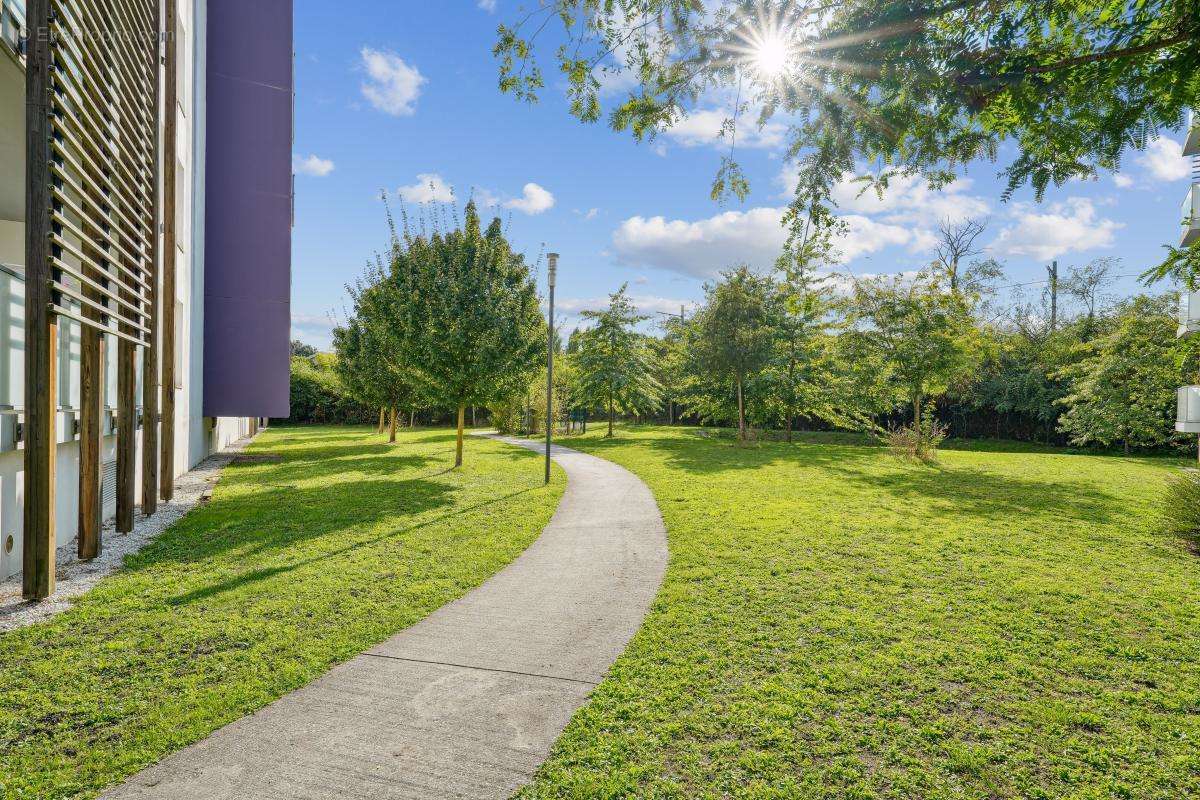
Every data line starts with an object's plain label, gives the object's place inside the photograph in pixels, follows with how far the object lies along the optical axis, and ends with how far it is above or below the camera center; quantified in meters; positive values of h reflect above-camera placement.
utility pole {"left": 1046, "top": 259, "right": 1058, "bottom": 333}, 32.97 +6.52
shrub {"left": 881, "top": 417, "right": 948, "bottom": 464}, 16.12 -1.24
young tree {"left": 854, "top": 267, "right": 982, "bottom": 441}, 16.16 +1.99
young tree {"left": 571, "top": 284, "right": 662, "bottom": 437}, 22.75 +1.54
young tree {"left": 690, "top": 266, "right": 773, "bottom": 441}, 18.83 +2.29
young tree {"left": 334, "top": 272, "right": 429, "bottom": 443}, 19.19 +1.15
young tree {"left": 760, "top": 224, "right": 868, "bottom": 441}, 19.38 +1.11
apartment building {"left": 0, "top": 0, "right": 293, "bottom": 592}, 4.35 +2.08
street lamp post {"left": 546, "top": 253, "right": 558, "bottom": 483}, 11.10 +1.81
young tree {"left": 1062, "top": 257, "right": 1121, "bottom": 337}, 31.41 +6.52
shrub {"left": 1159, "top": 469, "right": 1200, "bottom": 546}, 7.11 -1.36
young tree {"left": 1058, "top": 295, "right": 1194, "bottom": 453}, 19.52 +0.59
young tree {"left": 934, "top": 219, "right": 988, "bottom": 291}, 34.69 +9.44
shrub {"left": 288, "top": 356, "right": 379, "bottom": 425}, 36.09 -0.53
